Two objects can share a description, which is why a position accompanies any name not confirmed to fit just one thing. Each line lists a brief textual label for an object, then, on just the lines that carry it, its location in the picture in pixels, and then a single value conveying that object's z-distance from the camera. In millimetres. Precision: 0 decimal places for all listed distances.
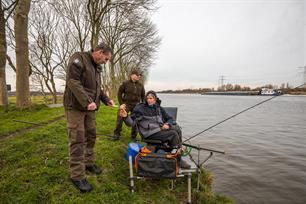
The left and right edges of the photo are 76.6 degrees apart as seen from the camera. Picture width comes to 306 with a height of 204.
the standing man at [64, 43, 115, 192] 2760
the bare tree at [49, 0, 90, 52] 14262
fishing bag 3174
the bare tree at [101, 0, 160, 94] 12094
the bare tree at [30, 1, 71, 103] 17734
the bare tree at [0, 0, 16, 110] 7783
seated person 3984
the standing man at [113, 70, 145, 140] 5602
